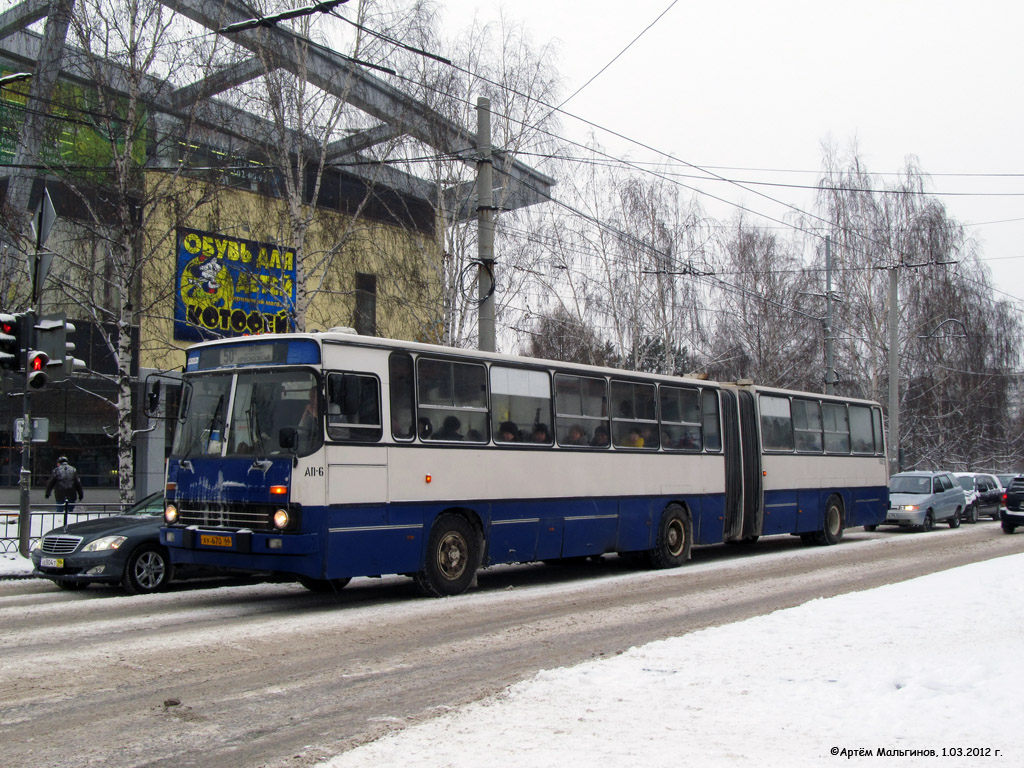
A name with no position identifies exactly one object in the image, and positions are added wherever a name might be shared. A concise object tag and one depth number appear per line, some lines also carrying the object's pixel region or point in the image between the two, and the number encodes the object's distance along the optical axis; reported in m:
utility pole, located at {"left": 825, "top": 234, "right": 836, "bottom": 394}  32.22
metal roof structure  21.11
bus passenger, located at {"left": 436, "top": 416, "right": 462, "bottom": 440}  12.53
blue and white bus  11.04
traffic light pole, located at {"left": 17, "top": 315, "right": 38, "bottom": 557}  16.62
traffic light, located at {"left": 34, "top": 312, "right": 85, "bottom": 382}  15.28
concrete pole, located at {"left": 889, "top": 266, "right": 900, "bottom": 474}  34.78
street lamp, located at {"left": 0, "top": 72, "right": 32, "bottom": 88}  14.69
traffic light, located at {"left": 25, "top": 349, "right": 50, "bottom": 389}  14.81
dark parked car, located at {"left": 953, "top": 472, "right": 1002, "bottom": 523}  31.14
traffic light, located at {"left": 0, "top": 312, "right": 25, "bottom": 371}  14.95
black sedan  12.98
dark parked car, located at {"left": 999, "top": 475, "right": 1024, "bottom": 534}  25.58
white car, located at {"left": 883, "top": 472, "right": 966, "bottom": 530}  26.98
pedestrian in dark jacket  25.69
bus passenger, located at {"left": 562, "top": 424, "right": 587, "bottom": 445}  14.63
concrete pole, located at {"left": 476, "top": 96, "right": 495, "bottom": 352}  17.69
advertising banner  23.42
